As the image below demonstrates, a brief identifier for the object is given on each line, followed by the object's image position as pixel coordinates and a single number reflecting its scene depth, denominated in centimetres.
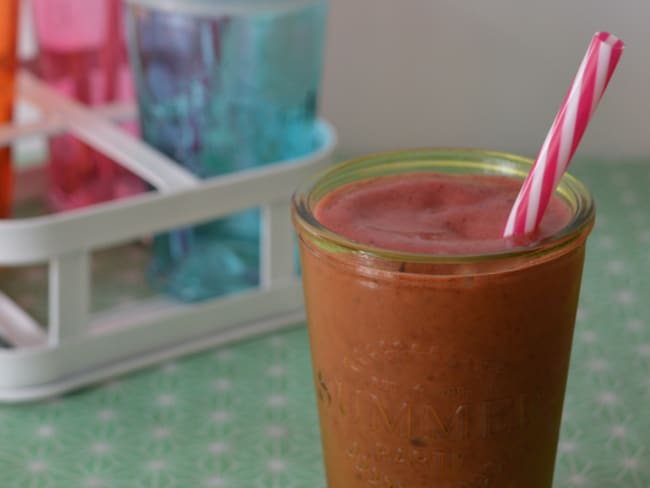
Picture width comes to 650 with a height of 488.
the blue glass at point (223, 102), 77
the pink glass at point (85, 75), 88
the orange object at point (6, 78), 79
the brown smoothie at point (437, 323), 46
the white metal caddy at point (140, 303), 69
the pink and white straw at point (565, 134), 44
